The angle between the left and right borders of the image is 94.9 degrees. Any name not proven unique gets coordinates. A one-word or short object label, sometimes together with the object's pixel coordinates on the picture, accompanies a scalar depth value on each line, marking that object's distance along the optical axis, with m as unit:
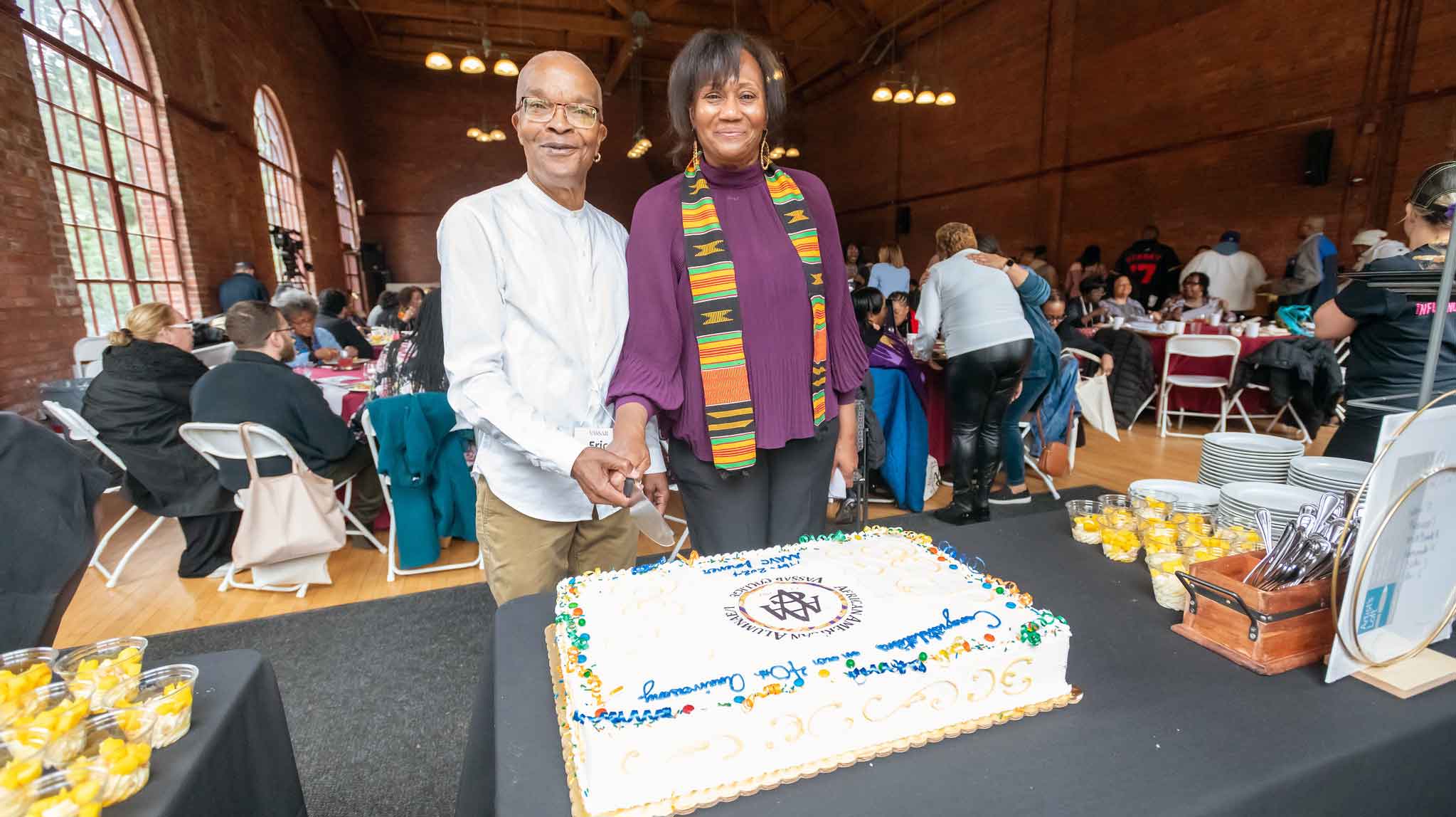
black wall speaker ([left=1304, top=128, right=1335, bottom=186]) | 6.33
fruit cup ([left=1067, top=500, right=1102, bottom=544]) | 1.21
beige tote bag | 2.71
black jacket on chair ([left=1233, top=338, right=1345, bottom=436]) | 4.77
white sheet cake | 0.65
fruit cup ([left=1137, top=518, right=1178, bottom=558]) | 1.06
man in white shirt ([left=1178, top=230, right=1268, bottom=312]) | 6.84
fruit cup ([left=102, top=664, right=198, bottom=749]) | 0.75
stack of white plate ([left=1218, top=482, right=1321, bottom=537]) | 1.12
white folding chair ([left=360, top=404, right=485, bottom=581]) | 2.86
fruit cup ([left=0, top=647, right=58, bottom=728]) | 0.71
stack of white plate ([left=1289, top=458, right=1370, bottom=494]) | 1.17
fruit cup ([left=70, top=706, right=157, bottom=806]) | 0.64
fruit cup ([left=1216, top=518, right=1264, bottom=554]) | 1.04
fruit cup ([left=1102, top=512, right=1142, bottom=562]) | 1.14
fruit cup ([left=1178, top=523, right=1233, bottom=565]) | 1.01
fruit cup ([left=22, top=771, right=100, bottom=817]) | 0.58
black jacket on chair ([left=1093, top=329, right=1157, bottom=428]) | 5.44
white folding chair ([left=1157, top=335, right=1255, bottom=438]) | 4.96
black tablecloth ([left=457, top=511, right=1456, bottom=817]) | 0.64
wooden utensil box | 0.82
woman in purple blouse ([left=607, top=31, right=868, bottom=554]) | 1.10
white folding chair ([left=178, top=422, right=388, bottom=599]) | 2.61
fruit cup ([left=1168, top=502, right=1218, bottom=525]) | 1.14
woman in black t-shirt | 1.74
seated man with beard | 2.70
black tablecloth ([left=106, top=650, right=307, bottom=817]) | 0.71
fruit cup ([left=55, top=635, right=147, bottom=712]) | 0.76
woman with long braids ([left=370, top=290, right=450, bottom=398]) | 2.83
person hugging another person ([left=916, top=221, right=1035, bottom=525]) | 3.16
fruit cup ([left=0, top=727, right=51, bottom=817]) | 0.58
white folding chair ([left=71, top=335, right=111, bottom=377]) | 4.74
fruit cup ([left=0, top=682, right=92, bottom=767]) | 0.64
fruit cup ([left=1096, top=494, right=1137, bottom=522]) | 1.21
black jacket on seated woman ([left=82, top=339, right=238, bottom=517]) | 2.87
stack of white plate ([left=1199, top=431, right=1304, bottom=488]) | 1.38
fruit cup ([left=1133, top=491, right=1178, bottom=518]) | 1.19
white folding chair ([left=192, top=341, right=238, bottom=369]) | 4.72
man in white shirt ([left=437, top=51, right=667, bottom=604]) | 1.09
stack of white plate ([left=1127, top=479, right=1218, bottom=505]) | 1.27
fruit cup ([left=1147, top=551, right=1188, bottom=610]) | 0.97
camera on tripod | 8.73
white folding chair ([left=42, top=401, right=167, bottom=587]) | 2.86
